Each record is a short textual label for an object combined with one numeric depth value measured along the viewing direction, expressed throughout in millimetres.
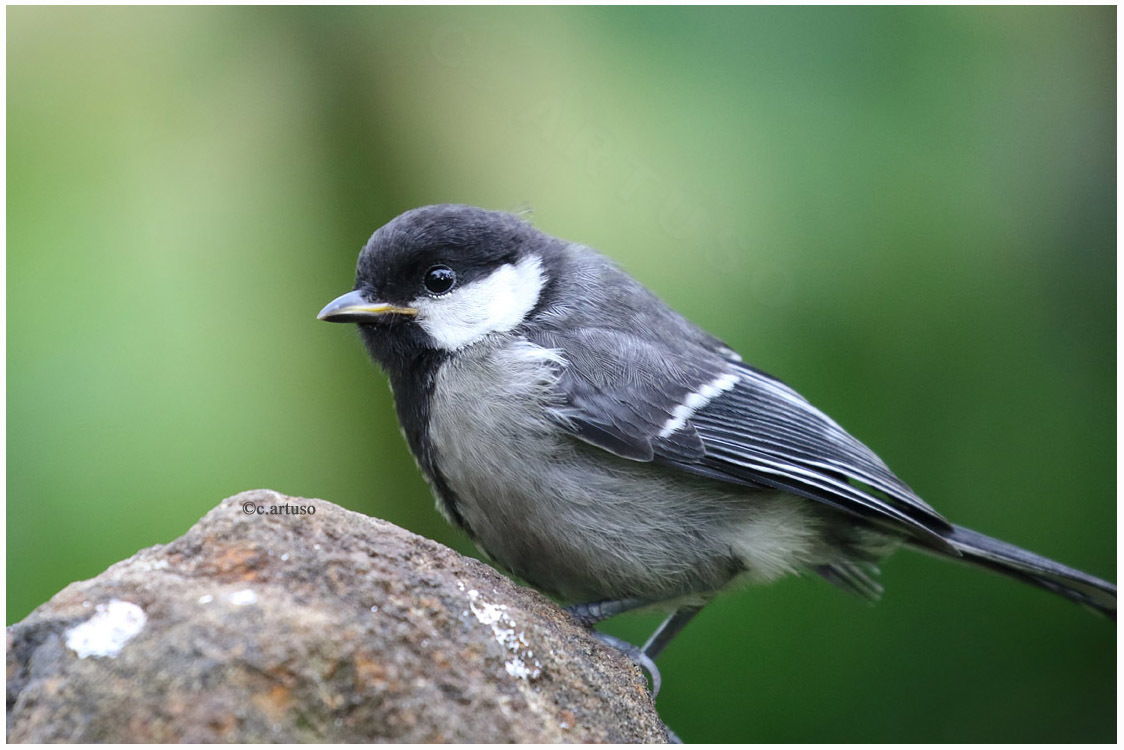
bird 2487
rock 2441
